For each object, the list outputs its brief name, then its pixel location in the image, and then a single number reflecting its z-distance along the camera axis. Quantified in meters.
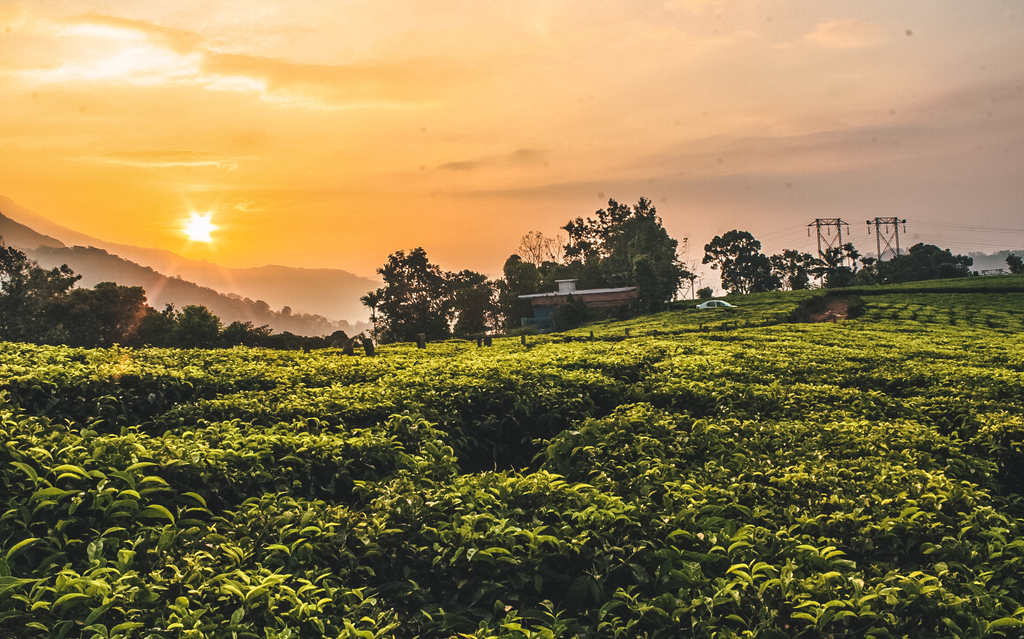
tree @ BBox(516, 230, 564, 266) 88.38
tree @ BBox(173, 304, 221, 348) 33.15
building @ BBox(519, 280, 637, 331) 50.83
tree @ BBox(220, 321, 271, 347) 24.52
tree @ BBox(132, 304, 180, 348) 39.25
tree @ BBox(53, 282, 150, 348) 42.09
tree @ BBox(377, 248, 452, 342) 58.60
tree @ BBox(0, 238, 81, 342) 42.31
